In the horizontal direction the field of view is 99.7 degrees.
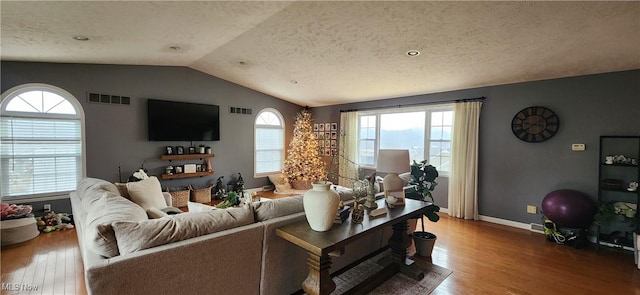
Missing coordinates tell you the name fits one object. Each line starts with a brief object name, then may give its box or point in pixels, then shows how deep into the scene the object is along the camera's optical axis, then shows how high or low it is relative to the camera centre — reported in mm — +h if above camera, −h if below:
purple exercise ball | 3383 -838
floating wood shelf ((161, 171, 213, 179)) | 5230 -713
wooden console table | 1715 -646
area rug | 2441 -1338
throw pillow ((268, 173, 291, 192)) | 6772 -1059
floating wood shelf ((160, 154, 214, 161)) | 5223 -344
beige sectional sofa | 1427 -647
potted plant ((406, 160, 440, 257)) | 3080 -628
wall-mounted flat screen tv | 5098 +376
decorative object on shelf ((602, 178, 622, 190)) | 3337 -506
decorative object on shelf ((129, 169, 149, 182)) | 4715 -647
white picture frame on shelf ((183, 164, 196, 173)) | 5520 -584
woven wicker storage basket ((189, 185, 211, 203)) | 5508 -1132
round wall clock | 3908 +278
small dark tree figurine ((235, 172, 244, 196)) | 6117 -1021
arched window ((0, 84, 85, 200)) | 3934 -55
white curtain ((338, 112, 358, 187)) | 6477 -122
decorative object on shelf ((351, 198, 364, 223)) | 2129 -584
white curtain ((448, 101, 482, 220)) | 4539 -342
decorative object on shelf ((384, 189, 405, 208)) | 2617 -558
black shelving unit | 3291 -490
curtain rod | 4562 +741
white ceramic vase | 1852 -448
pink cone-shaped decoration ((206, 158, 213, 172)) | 5828 -567
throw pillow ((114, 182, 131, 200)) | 3281 -627
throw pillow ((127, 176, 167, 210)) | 3232 -668
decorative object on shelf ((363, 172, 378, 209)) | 2473 -529
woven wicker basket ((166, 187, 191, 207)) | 5220 -1113
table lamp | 2660 -241
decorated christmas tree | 6758 -562
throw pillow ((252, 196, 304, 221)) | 2039 -531
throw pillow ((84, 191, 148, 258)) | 1477 -496
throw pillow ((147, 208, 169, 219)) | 2476 -692
